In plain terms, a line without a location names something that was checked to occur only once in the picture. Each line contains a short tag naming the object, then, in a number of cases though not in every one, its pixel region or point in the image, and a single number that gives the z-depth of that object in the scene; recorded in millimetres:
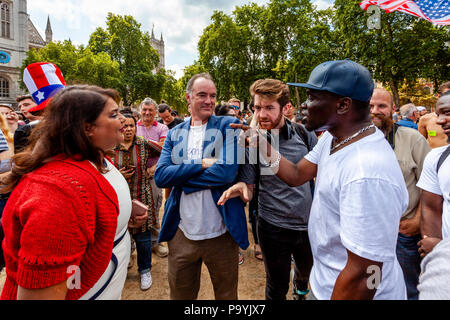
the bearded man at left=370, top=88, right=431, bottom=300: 2242
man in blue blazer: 2004
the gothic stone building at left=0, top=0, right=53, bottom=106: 35094
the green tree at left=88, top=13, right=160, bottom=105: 28391
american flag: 5977
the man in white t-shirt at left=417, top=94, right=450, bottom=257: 1758
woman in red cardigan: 900
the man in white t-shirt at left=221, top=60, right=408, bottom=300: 1003
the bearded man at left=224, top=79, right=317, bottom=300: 2180
